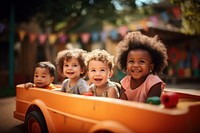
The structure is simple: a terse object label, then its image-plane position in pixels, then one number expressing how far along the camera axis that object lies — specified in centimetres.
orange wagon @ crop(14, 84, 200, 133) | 190
